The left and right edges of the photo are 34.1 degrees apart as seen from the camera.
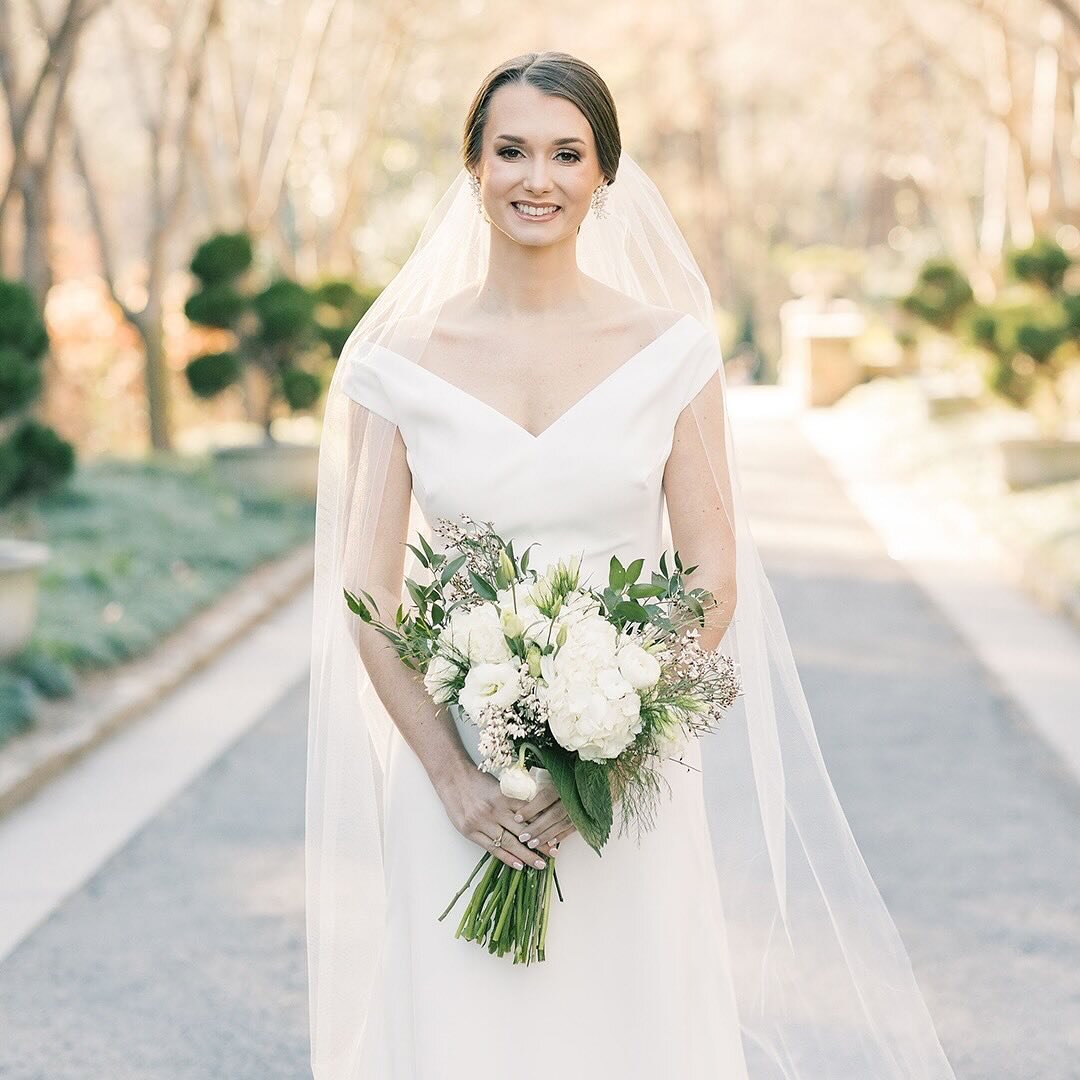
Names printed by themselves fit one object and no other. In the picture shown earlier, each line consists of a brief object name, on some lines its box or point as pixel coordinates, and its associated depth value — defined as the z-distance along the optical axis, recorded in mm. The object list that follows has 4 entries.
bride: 2748
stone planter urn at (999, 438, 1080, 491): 13914
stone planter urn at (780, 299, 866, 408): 24844
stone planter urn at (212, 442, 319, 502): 14039
